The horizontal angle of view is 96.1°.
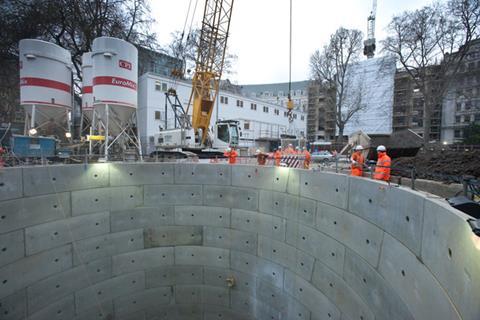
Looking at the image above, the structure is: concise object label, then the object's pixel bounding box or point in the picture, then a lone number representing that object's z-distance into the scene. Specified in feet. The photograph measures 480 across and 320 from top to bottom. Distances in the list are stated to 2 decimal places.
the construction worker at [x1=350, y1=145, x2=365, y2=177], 19.98
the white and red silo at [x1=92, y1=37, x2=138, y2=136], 31.27
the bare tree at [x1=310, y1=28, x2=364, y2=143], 84.74
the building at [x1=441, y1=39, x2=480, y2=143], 76.13
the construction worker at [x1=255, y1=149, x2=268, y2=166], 29.27
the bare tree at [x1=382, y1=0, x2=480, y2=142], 57.36
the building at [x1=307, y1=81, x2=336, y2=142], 163.53
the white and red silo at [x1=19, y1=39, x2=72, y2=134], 31.65
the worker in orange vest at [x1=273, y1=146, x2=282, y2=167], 27.52
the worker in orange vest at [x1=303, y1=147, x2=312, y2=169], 26.35
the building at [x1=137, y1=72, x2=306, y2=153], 70.33
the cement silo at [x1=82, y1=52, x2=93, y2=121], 39.58
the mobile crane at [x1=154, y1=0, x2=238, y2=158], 47.96
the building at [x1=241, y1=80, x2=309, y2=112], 193.08
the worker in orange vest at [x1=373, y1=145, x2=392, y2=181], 16.94
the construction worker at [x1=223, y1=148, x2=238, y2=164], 30.66
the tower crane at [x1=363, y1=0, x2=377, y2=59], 107.40
